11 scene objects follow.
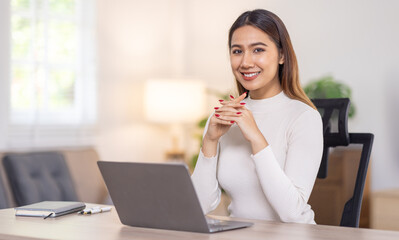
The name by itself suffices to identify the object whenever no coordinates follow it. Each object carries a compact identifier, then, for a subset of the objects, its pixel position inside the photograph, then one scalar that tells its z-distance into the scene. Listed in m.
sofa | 4.22
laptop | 1.59
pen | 2.04
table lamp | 4.94
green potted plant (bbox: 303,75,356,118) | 4.25
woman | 1.98
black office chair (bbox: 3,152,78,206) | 3.76
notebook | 1.98
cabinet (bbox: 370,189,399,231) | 3.87
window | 4.24
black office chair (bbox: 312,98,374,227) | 2.10
